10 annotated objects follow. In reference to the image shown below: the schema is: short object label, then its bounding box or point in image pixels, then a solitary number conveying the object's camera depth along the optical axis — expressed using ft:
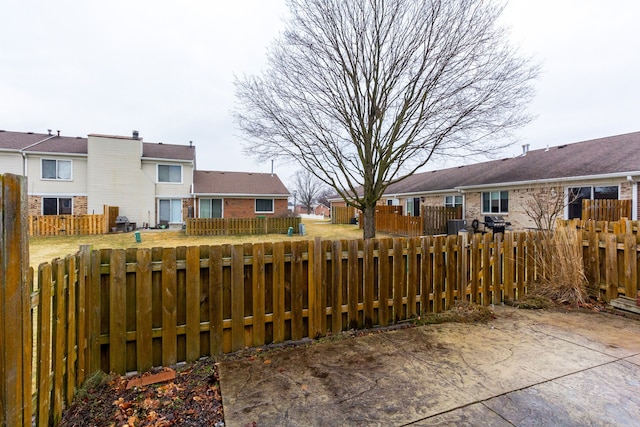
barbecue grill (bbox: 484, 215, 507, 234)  47.32
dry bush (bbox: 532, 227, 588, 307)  17.06
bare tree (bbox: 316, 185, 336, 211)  243.89
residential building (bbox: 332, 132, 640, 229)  40.26
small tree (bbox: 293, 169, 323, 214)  222.79
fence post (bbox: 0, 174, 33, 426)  5.07
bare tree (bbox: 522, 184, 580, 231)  43.60
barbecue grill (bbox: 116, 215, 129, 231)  66.54
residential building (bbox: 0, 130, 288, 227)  67.82
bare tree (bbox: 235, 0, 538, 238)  29.09
